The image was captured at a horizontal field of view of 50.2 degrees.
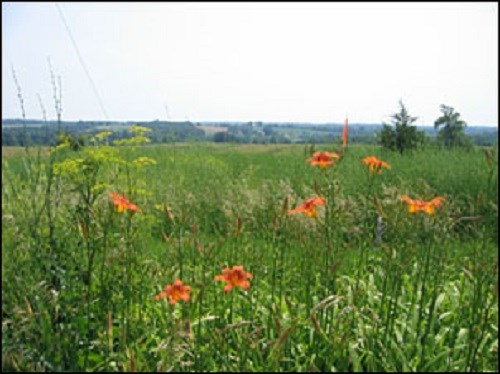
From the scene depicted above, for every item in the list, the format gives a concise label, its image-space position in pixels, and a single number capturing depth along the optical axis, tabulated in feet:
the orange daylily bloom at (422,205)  7.46
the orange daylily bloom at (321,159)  7.83
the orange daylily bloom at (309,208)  7.27
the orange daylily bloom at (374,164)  7.90
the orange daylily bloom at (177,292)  6.78
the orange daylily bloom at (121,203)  6.87
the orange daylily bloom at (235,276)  6.89
